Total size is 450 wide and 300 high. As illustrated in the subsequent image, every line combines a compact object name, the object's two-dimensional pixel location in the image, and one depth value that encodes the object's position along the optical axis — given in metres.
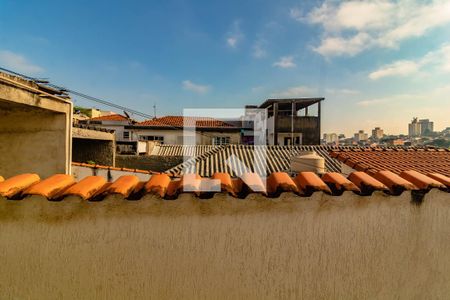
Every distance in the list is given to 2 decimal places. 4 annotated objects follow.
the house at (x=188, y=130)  30.61
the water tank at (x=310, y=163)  10.08
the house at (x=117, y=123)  34.42
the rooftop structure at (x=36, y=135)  5.62
